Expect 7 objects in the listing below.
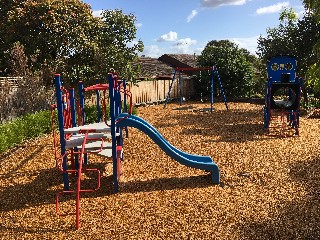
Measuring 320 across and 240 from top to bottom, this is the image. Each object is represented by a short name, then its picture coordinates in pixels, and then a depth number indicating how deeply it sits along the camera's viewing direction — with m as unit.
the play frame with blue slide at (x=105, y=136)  6.23
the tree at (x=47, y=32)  18.64
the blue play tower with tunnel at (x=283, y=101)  10.91
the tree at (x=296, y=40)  18.84
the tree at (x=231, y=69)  24.19
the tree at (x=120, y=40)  18.91
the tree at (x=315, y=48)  12.00
